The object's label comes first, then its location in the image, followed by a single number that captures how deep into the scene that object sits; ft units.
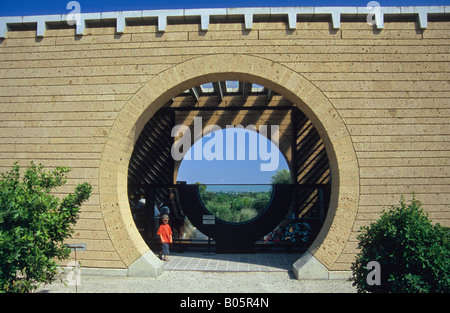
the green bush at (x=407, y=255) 13.16
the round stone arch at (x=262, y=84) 21.57
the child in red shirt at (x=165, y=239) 27.30
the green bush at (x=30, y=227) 13.82
